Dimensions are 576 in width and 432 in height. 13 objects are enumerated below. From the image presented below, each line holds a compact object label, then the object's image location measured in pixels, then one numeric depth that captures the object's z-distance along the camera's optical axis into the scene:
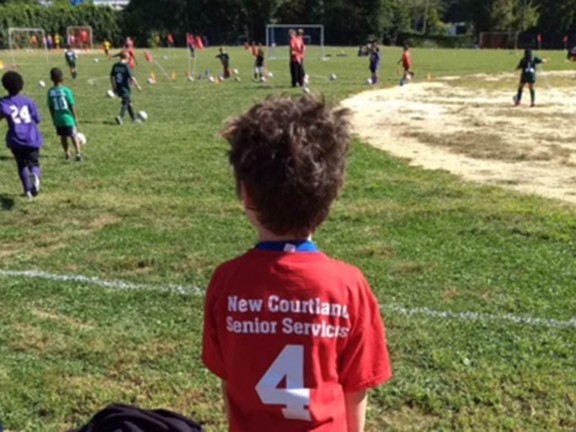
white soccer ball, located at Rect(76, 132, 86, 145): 11.45
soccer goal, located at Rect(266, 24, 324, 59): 46.45
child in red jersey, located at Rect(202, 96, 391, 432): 1.77
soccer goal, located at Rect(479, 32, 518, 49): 74.81
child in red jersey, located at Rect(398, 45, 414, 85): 25.80
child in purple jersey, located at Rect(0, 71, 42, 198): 8.29
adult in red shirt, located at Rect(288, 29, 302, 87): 22.61
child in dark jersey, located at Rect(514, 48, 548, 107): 17.84
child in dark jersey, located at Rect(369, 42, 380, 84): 25.28
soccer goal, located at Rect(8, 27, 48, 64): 59.96
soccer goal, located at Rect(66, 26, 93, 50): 66.12
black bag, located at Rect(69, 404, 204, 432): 2.16
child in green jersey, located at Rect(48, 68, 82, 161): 10.32
